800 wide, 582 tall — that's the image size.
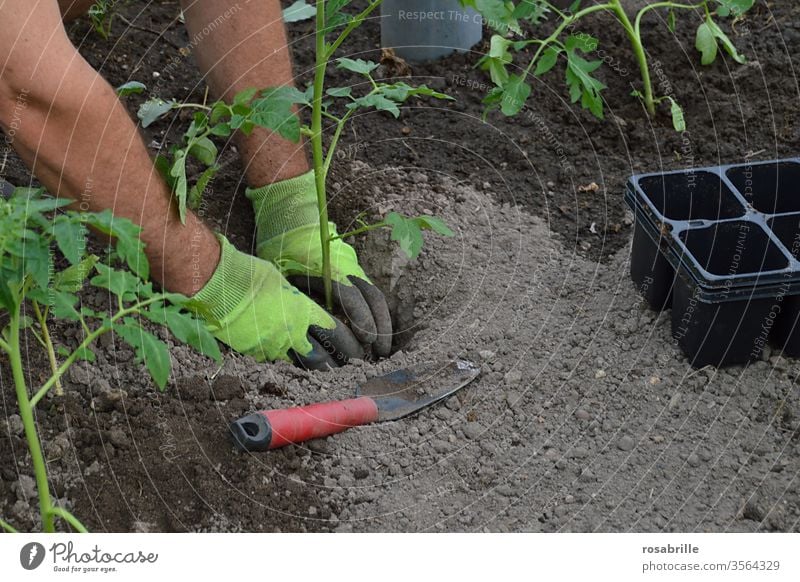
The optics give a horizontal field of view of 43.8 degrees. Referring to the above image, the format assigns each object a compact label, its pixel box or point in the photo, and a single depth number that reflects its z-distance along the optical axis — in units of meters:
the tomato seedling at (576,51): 2.11
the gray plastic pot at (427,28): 2.95
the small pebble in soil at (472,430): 1.99
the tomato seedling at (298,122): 1.82
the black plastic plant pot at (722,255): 1.96
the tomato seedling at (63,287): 1.37
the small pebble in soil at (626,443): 1.92
